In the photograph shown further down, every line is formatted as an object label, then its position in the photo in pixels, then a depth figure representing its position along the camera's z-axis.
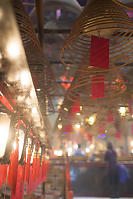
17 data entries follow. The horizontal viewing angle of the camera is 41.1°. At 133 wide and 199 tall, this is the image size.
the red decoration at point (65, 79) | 5.41
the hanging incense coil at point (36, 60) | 1.74
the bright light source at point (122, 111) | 3.49
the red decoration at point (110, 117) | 4.23
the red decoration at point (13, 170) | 1.46
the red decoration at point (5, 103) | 1.53
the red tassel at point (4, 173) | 1.36
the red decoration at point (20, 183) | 1.50
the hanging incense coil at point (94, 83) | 2.53
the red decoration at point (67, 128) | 4.17
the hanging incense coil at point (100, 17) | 1.42
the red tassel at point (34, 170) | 2.31
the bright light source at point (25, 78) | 1.26
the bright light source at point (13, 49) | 0.83
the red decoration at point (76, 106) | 3.32
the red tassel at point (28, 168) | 1.93
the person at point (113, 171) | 6.88
